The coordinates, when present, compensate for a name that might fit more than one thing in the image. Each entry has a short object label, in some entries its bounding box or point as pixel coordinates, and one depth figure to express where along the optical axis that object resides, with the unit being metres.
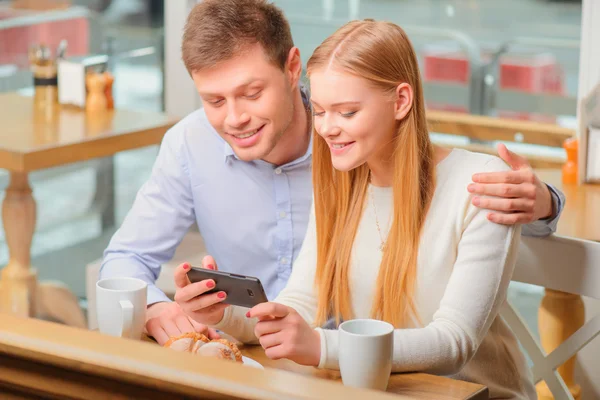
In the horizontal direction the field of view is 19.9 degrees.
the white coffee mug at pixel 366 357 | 2.69
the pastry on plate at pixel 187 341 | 2.85
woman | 2.99
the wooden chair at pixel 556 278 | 3.43
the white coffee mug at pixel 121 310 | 2.89
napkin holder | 5.61
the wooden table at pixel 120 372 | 2.28
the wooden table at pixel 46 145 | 4.92
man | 3.36
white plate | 2.87
